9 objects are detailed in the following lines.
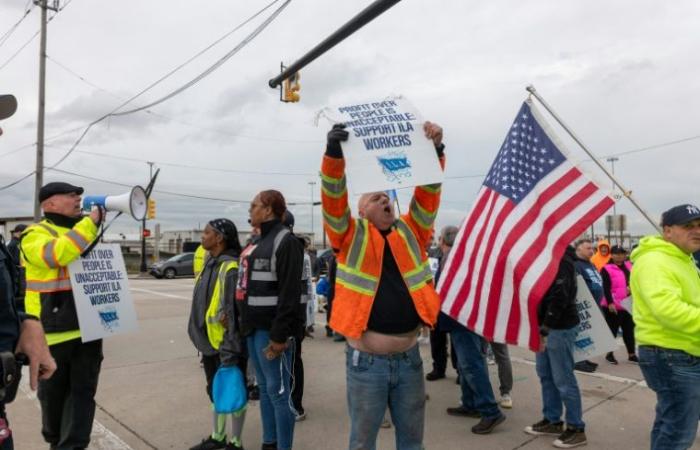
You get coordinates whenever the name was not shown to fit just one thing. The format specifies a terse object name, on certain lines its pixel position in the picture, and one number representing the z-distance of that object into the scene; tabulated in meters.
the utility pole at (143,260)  33.44
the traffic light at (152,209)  29.98
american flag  3.29
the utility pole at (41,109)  20.25
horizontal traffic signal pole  5.40
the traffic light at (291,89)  9.71
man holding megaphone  3.52
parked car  28.30
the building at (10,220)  31.01
